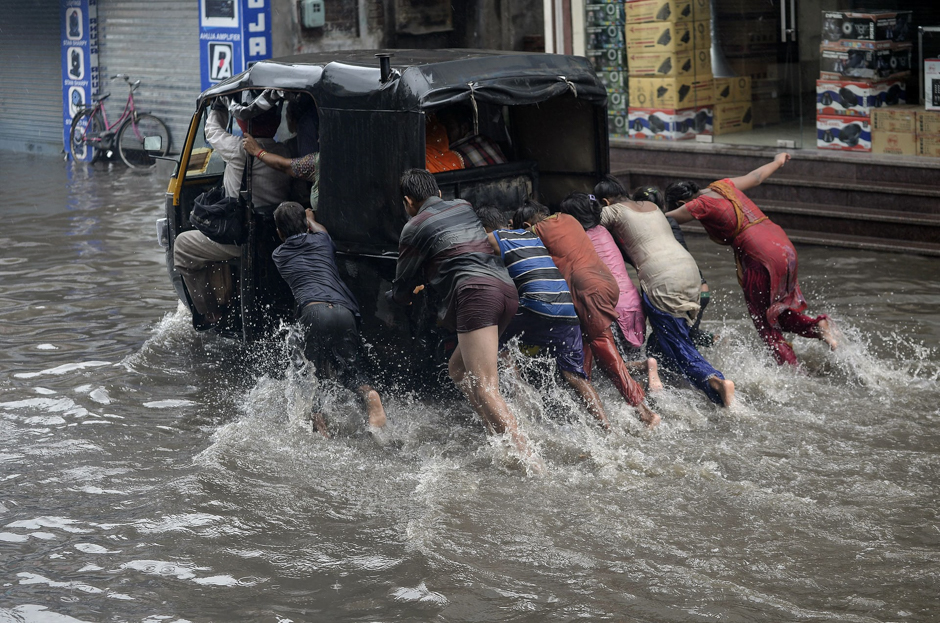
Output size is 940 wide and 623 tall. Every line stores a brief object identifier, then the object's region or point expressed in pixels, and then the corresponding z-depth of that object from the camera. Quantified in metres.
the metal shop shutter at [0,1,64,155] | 17.36
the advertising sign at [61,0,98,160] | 16.58
